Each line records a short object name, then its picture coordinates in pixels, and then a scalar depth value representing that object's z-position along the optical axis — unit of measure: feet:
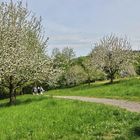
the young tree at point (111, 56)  93.76
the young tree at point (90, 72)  116.79
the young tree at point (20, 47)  46.05
